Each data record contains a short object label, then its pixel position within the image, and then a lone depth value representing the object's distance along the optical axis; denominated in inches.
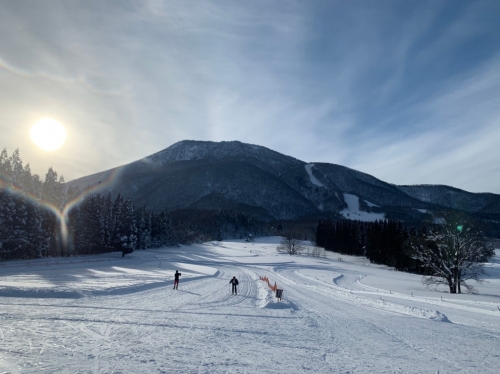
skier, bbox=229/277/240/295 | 978.7
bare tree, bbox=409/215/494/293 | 1390.3
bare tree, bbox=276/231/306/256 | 4443.9
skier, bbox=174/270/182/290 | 1007.9
